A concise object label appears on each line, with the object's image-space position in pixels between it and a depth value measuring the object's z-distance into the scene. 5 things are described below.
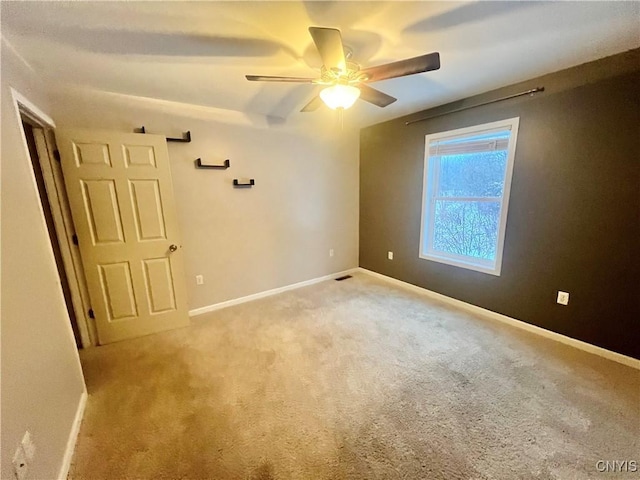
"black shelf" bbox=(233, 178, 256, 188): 3.23
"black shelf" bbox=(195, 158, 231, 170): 2.97
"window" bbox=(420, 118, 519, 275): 2.75
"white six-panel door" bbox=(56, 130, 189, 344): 2.38
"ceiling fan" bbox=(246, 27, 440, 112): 1.43
